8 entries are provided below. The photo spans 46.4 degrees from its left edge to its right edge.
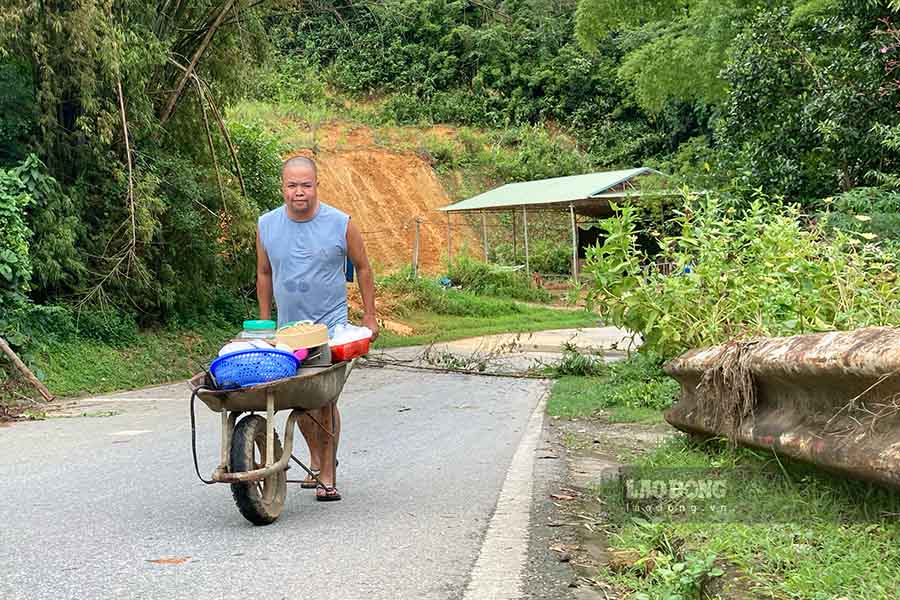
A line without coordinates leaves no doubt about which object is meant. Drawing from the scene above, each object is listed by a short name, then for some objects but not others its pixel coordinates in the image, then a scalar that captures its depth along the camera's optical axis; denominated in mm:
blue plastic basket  5625
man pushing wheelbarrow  6473
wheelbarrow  5621
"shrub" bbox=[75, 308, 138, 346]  17188
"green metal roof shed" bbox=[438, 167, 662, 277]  35688
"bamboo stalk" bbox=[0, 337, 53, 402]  13523
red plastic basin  6207
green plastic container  5953
